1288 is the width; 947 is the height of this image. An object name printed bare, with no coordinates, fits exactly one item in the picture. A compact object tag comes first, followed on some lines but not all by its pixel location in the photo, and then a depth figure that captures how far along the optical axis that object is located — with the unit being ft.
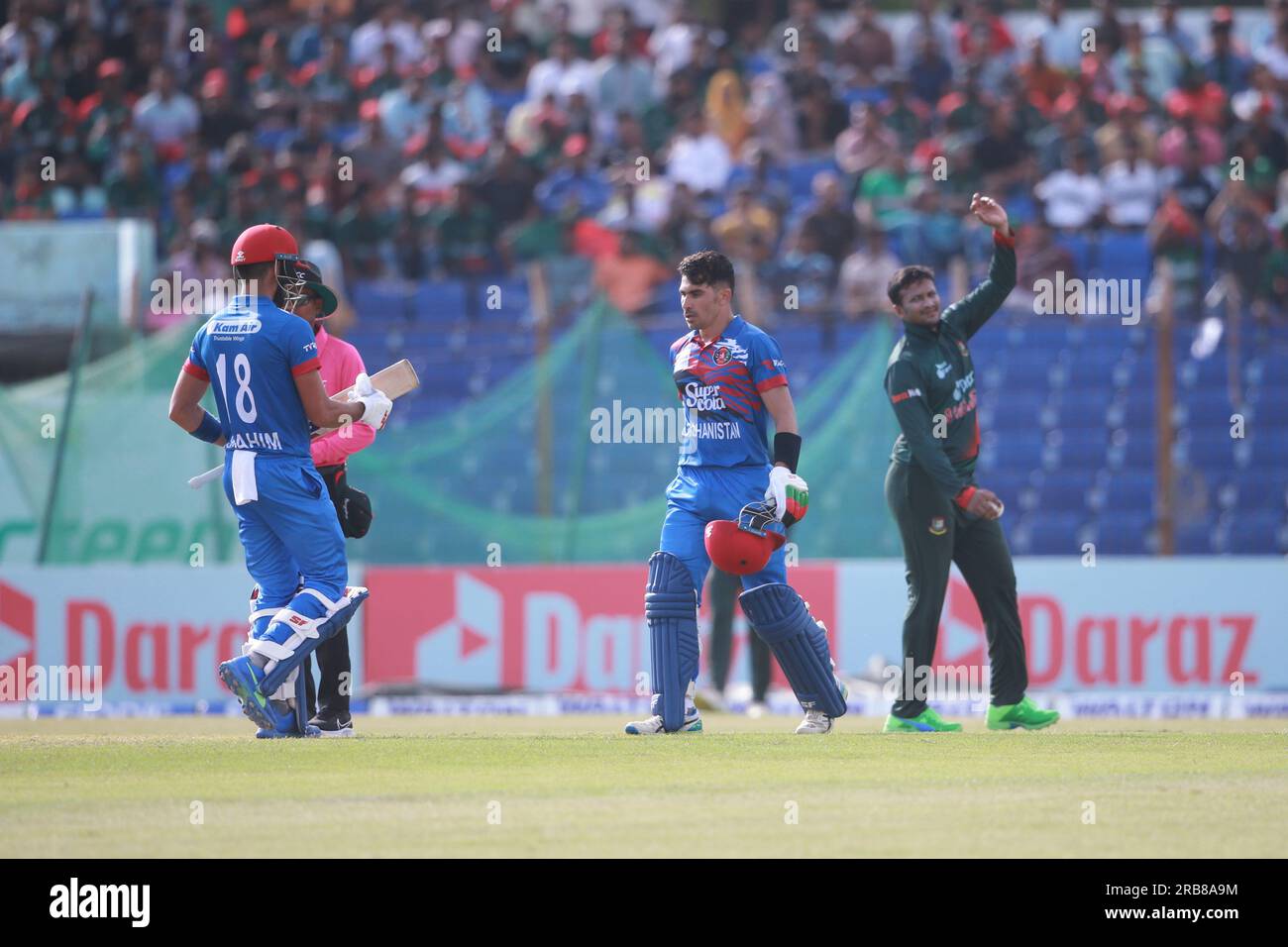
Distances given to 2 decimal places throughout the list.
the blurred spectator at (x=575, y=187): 73.61
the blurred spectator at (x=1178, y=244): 67.87
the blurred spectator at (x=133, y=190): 74.95
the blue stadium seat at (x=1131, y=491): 59.47
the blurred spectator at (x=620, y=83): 78.59
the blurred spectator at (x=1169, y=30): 81.05
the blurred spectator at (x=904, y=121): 74.90
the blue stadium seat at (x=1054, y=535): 60.90
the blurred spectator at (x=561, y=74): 78.18
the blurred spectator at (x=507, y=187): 72.74
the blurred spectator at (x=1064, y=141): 71.97
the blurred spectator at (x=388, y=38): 82.12
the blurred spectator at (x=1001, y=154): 72.08
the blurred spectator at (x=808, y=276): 66.59
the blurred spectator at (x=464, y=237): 71.26
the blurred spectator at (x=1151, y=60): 78.38
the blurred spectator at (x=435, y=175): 73.97
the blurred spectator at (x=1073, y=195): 70.90
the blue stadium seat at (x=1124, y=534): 59.41
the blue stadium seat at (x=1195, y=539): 58.75
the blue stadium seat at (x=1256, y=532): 59.47
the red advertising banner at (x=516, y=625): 57.57
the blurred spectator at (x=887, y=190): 70.13
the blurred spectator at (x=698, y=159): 74.08
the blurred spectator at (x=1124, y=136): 71.41
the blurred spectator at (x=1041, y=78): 77.20
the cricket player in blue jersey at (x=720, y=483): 33.45
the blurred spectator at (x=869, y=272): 65.10
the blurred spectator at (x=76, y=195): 76.28
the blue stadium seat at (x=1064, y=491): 60.95
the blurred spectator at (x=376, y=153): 75.36
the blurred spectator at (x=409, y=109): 78.28
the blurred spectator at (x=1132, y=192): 71.05
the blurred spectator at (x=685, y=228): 69.72
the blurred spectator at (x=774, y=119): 76.33
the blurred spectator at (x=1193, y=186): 70.79
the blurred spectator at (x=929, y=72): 78.89
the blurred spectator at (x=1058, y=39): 81.61
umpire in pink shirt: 35.19
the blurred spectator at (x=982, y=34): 78.48
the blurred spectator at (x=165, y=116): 78.89
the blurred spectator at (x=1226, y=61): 77.87
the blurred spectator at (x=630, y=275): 66.59
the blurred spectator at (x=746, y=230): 68.49
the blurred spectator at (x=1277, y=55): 77.92
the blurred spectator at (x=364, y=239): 72.02
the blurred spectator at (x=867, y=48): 80.38
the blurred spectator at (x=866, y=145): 72.54
